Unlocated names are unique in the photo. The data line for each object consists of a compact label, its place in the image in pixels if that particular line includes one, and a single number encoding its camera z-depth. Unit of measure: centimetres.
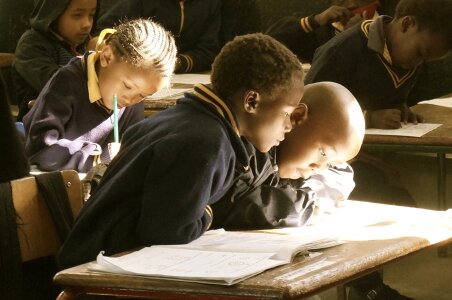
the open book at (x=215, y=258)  229
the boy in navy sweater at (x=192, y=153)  268
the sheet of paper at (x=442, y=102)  555
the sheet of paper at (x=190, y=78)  621
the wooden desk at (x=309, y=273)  223
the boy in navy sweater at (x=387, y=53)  514
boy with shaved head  303
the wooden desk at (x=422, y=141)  450
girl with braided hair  461
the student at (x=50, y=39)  621
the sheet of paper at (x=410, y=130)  466
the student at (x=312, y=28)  648
